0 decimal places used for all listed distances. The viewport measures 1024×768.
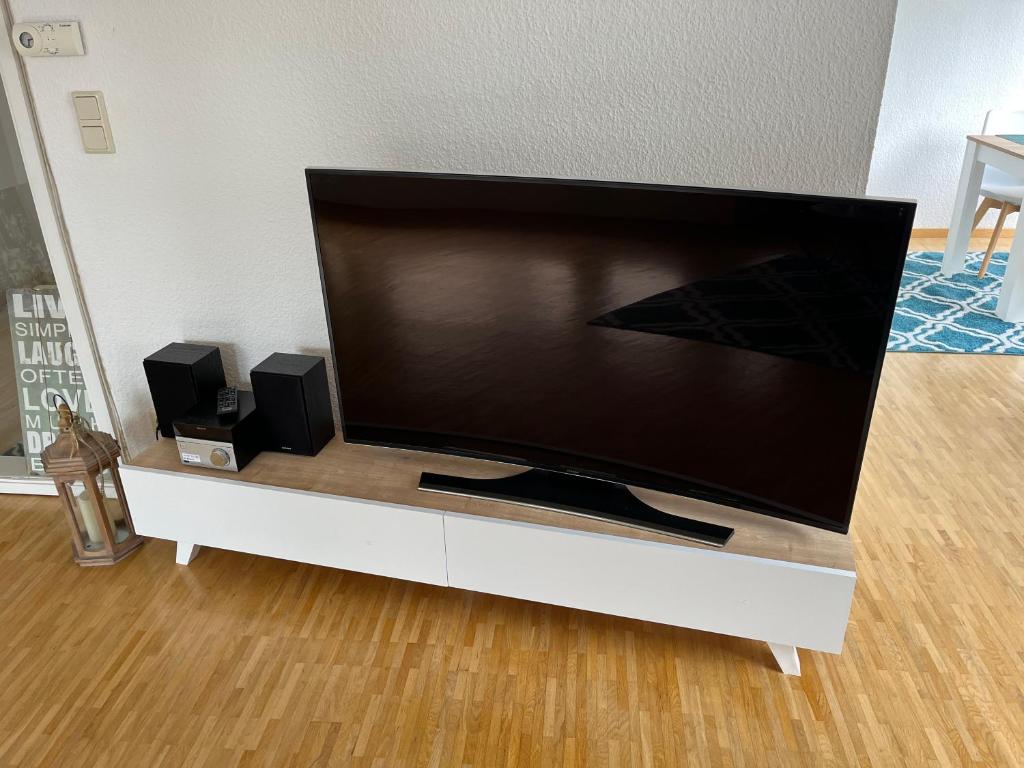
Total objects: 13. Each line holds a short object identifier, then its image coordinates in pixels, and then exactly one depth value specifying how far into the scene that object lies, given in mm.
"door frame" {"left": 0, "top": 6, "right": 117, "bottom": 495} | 2162
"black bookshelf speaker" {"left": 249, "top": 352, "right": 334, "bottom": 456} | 2164
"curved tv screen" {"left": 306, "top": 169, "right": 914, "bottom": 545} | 1594
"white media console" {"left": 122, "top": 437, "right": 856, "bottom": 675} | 1838
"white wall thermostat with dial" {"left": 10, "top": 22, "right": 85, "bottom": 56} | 2059
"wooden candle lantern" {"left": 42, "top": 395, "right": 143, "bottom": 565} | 2256
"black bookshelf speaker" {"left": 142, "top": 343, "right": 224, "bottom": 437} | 2285
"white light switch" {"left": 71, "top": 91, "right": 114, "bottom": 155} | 2158
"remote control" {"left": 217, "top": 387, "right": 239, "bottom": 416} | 2195
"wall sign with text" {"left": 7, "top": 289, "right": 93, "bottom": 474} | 2541
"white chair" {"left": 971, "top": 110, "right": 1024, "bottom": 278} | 4441
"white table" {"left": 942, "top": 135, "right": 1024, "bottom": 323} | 3996
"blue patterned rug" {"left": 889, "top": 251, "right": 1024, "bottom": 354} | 3799
